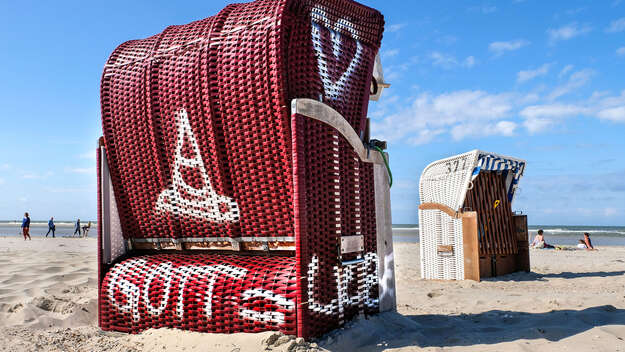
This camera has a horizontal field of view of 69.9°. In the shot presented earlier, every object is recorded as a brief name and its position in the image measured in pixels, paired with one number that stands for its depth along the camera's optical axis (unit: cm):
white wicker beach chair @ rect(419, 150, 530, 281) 755
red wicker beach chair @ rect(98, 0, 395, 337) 323
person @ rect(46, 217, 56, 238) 2680
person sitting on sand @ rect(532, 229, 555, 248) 1636
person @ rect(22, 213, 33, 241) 2399
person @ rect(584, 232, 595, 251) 1658
